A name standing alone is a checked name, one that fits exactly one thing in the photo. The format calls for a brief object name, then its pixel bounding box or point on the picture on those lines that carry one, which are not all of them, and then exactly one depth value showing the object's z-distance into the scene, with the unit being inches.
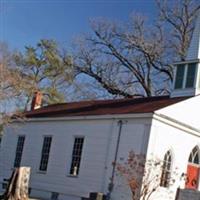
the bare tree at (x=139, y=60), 1831.9
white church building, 1060.5
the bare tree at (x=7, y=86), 1302.9
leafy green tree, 2223.2
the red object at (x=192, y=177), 1154.0
